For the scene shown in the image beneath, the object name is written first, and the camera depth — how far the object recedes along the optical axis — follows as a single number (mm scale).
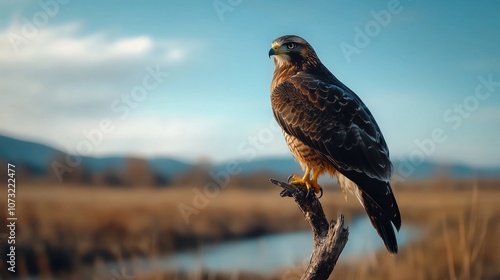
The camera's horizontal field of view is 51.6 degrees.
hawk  3145
